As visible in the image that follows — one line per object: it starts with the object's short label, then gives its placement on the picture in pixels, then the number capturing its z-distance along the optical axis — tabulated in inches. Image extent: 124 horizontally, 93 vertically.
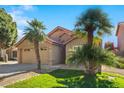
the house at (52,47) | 263.9
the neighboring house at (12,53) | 391.7
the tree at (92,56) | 178.7
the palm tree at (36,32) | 215.4
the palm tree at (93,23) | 179.9
